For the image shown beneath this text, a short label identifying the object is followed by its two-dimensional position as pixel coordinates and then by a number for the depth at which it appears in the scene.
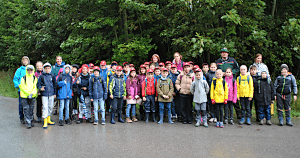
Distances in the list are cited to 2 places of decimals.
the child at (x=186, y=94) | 7.82
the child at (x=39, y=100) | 7.81
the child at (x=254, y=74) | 7.93
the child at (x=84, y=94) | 7.92
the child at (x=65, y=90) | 7.57
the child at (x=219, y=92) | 7.38
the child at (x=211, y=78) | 7.99
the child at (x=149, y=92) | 8.03
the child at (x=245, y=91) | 7.67
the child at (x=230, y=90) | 7.61
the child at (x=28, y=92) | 7.09
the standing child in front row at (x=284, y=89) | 7.57
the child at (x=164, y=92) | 7.87
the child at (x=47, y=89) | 7.28
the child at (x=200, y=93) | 7.45
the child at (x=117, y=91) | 7.95
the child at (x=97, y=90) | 7.71
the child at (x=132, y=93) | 8.14
